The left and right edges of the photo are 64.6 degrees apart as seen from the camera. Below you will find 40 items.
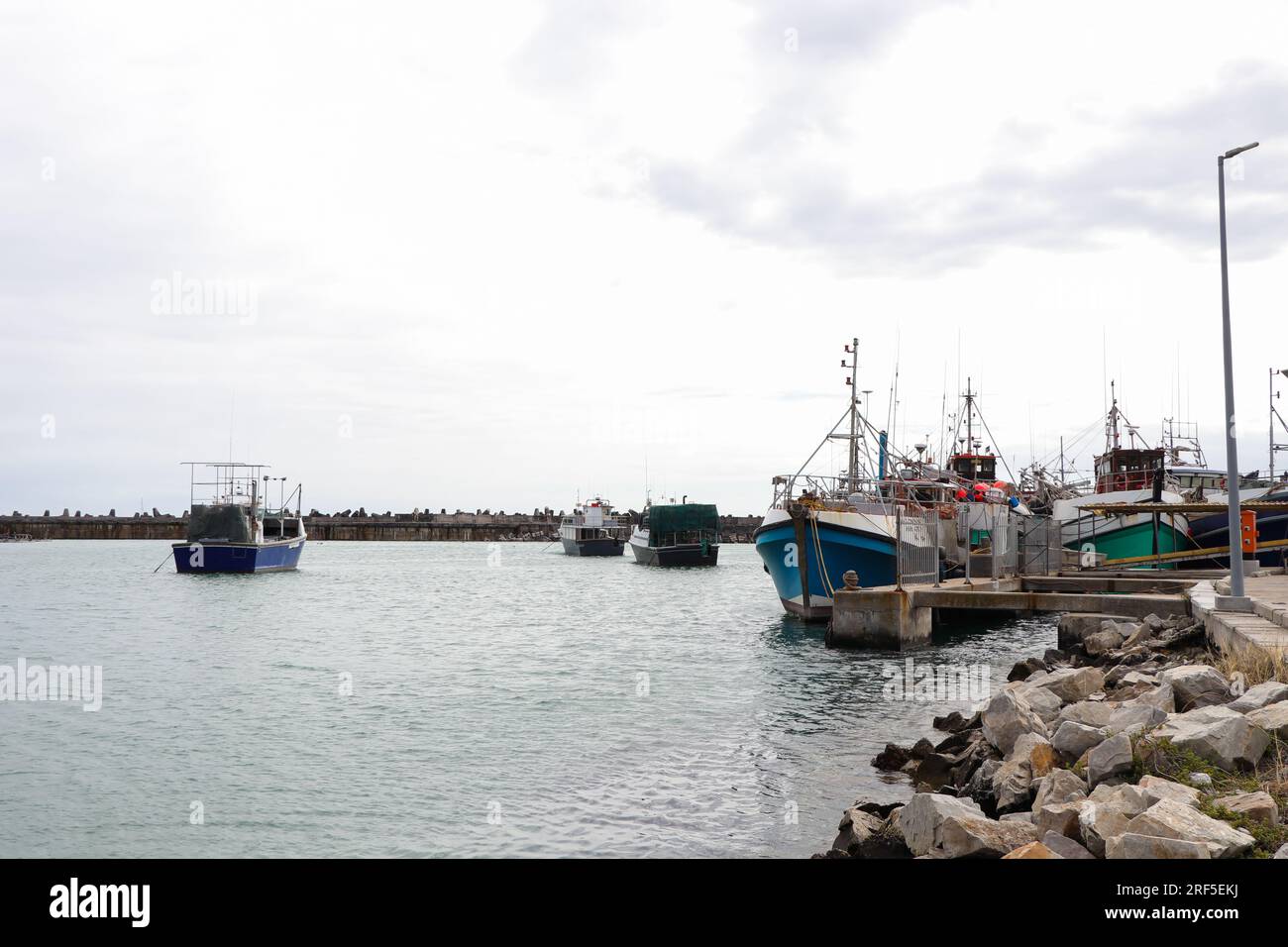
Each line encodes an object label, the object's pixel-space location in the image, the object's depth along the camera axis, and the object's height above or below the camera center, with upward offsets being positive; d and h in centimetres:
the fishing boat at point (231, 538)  7431 -133
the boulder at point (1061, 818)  852 -265
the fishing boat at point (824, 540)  3294 -101
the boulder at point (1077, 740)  1096 -253
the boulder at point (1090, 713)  1191 -248
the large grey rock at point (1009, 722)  1288 -277
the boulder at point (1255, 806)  767 -233
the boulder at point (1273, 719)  920 -199
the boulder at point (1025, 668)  2122 -341
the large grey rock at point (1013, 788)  1045 -294
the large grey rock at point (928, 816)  916 -284
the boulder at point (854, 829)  1037 -333
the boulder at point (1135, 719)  1045 -226
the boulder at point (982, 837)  864 -284
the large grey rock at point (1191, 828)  712 -233
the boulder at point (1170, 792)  808 -231
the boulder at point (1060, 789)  943 -266
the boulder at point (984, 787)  1129 -322
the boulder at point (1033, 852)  770 -262
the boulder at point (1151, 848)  700 -241
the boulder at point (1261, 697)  1021 -197
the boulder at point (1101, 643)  2256 -308
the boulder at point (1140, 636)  2163 -285
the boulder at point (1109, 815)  791 -246
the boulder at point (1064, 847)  793 -270
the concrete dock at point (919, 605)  2675 -268
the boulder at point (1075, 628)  2602 -316
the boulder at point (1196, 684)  1213 -218
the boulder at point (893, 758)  1532 -377
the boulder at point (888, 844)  967 -324
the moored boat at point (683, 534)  10138 -223
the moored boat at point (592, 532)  13212 -239
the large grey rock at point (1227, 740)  902 -215
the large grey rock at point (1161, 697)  1197 -231
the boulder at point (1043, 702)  1415 -281
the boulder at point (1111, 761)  952 -242
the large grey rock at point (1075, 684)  1548 -274
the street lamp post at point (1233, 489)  1758 +24
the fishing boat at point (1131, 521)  4494 -72
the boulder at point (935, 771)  1424 -372
